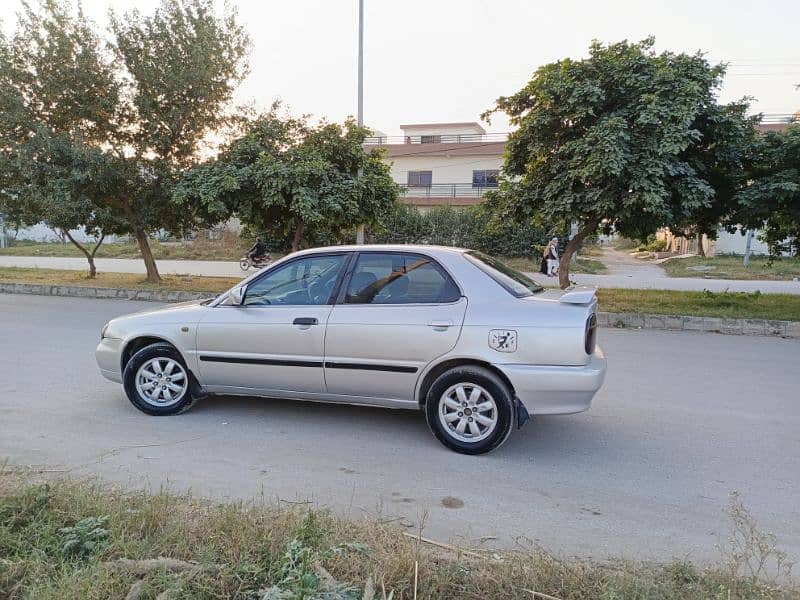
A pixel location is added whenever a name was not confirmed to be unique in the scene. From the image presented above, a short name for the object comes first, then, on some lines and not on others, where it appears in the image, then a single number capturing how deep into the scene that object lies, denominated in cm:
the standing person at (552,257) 2003
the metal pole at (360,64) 1675
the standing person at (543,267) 2095
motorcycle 2067
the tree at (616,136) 1015
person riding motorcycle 2059
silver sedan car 414
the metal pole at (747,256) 2531
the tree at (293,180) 1287
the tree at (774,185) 981
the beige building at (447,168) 3475
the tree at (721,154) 1070
